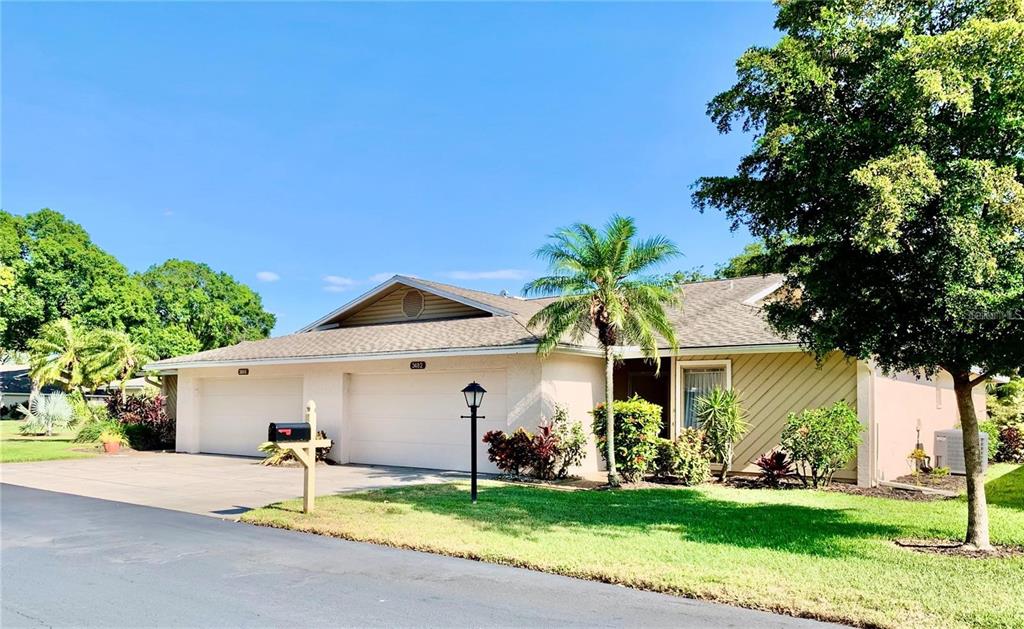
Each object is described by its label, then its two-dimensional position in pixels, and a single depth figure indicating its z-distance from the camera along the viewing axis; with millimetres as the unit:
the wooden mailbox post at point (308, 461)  9750
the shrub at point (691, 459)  13164
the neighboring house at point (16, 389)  44188
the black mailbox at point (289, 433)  9633
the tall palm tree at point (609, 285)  12797
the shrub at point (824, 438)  12336
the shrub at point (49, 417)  26484
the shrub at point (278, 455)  16953
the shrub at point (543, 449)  13812
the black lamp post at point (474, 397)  10961
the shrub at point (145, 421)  22062
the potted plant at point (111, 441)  20328
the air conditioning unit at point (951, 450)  15883
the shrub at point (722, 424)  13492
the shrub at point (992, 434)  16880
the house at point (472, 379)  14008
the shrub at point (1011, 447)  19672
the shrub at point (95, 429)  21950
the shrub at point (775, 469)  12812
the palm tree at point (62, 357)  31250
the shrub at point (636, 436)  13055
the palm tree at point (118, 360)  26625
